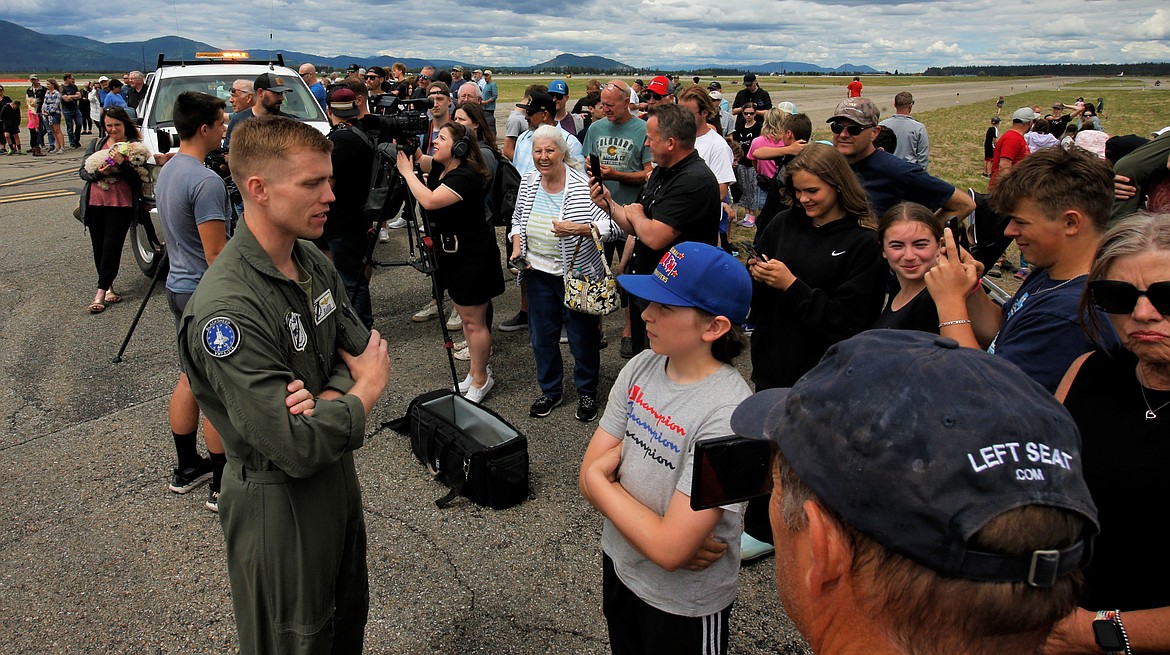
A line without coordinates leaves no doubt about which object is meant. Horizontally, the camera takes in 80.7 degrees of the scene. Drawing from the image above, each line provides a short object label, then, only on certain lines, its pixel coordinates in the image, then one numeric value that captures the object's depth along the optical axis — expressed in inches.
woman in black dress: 185.8
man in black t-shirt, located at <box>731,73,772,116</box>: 459.8
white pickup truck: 309.3
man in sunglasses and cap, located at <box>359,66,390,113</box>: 502.9
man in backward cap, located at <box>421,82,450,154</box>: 294.5
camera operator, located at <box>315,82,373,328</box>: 216.2
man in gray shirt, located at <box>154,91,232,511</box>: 151.3
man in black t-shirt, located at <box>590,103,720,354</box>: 160.6
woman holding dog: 252.4
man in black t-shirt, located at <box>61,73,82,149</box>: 787.4
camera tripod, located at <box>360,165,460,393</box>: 184.5
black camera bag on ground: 153.1
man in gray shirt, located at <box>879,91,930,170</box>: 276.5
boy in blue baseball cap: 78.2
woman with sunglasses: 64.8
